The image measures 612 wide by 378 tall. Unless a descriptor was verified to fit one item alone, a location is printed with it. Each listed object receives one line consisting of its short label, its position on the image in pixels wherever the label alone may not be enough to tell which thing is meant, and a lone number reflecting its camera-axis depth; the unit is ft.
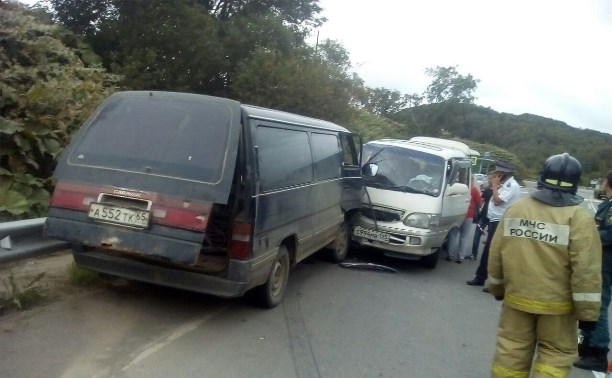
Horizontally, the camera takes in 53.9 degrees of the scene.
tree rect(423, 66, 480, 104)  181.47
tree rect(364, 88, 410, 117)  116.94
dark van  16.42
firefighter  11.89
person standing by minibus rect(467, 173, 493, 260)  34.32
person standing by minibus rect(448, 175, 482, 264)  34.12
